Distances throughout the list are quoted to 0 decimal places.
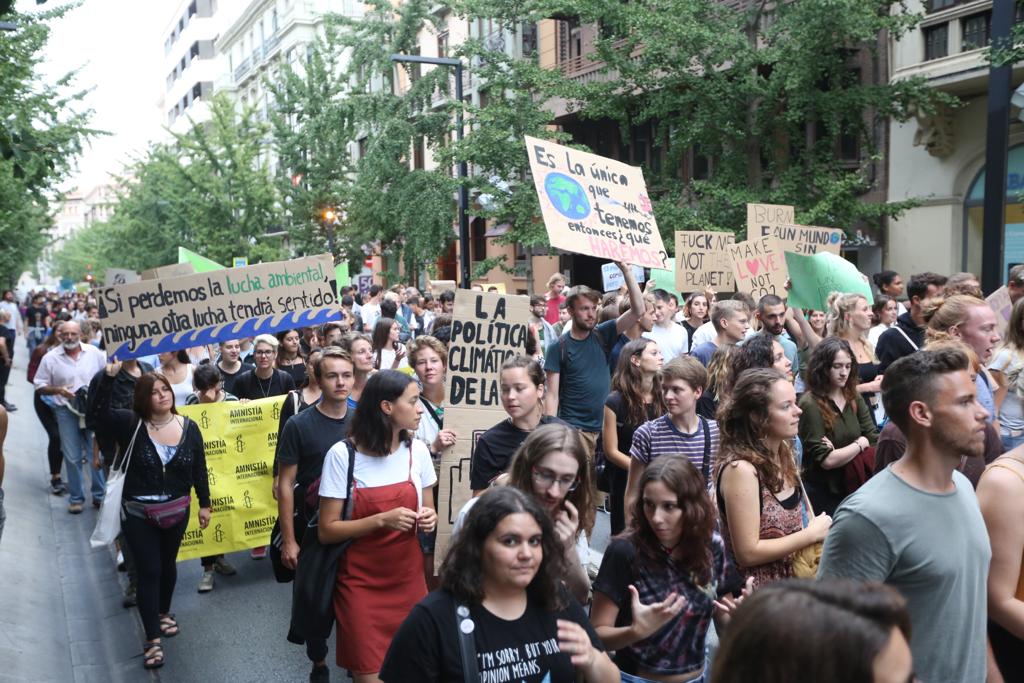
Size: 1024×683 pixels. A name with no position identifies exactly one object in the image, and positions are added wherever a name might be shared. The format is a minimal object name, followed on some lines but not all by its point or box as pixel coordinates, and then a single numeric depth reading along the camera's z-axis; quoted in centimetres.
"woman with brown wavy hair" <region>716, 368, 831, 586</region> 379
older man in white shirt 990
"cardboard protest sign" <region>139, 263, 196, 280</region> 1000
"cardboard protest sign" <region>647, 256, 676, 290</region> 1413
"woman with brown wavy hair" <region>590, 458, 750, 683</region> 332
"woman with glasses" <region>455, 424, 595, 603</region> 373
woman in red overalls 435
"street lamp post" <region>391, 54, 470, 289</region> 2064
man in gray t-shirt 287
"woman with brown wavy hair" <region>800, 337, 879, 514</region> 536
